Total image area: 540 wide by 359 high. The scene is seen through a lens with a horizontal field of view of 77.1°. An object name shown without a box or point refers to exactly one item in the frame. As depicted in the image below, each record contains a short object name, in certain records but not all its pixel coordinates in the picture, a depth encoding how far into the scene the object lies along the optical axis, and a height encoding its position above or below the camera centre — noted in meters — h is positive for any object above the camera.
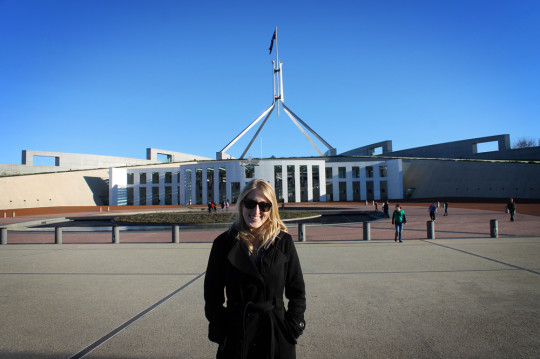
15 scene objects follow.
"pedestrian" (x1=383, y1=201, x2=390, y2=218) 21.51 -1.21
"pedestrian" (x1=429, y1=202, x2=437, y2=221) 16.64 -1.02
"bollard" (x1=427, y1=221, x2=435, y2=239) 11.55 -1.32
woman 2.04 -0.62
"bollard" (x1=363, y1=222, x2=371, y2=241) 11.59 -1.34
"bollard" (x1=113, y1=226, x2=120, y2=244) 12.17 -1.33
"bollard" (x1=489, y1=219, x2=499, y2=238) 11.41 -1.36
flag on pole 62.08 +28.60
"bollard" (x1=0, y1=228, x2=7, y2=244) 12.37 -1.30
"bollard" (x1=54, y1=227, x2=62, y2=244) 12.20 -1.32
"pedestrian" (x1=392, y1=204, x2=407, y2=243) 10.88 -0.96
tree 81.78 +10.81
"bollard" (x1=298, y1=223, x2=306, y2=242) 11.70 -1.38
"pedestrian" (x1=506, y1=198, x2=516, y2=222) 16.67 -1.01
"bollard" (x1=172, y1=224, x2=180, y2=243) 11.80 -1.28
